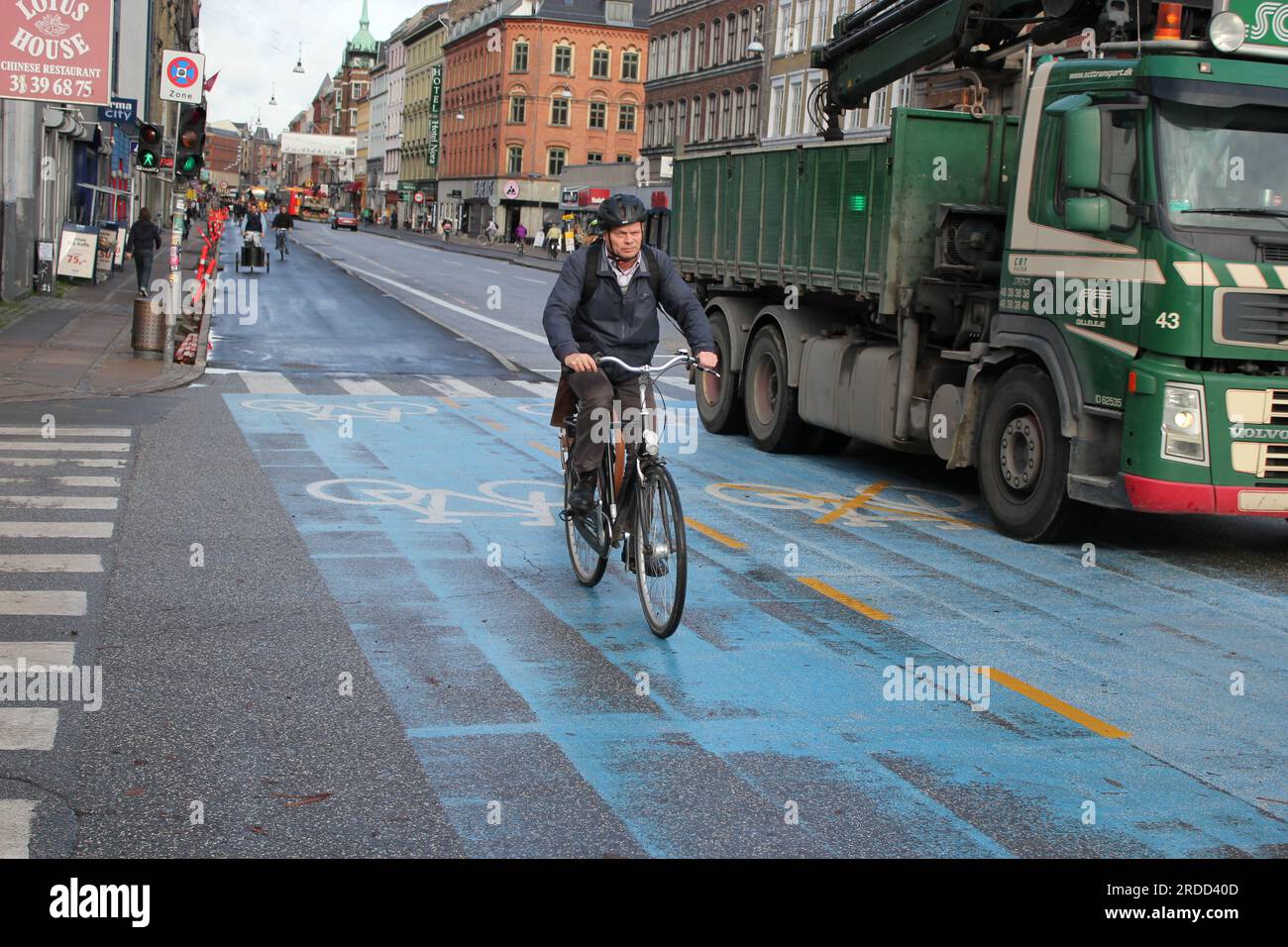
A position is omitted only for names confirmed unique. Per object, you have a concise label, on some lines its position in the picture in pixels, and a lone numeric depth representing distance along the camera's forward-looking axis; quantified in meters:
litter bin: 20.56
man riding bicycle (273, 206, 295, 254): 57.91
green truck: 9.27
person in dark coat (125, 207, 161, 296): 33.56
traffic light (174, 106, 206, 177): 23.64
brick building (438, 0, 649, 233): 109.94
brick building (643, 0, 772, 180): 70.22
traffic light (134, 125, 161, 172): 28.44
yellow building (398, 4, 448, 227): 138.00
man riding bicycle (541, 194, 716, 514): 7.85
